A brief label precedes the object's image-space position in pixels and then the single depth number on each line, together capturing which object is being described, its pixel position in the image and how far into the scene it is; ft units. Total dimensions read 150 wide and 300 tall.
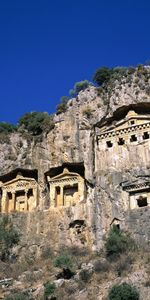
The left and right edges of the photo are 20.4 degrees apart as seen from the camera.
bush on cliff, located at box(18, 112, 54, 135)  130.59
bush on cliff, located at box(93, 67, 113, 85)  148.51
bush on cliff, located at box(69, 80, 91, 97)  152.87
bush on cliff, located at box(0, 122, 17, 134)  142.10
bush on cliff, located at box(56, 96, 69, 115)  131.54
